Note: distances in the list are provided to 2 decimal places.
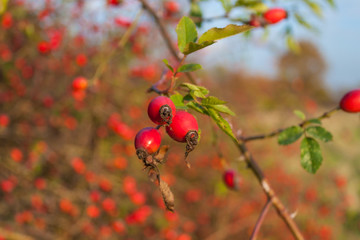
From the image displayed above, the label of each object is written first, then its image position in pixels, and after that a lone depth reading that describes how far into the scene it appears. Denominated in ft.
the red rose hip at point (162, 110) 0.95
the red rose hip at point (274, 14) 1.57
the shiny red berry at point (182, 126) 0.96
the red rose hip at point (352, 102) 1.25
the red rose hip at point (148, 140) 0.97
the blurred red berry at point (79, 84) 2.17
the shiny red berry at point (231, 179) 1.70
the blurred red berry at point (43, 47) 6.64
